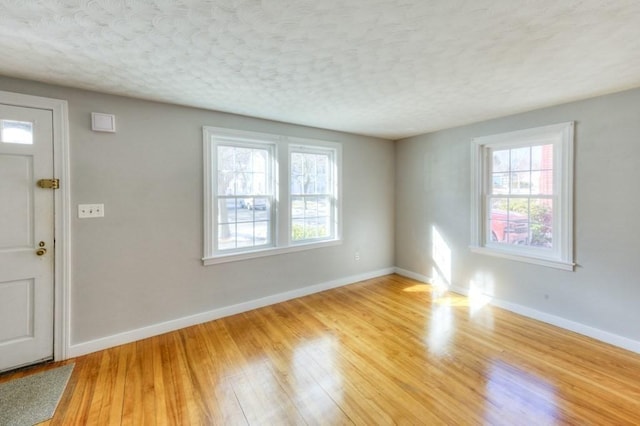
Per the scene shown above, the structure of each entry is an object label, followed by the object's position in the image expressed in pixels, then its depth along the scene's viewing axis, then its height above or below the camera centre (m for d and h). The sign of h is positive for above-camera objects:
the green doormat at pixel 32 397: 1.77 -1.31
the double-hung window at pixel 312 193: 3.83 +0.26
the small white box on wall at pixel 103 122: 2.48 +0.81
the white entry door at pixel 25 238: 2.19 -0.22
